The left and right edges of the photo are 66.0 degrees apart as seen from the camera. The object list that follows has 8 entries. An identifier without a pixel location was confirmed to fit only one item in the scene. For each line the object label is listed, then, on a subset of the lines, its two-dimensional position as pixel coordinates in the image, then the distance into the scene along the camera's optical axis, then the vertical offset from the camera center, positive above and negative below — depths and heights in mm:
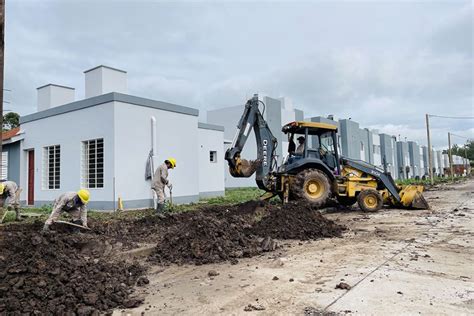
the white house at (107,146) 14109 +1658
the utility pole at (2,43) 2988 +1203
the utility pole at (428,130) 35294 +4342
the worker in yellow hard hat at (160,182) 11856 +35
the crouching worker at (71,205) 7312 -398
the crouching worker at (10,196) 10898 -240
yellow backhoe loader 11742 +235
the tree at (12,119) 42438 +8025
